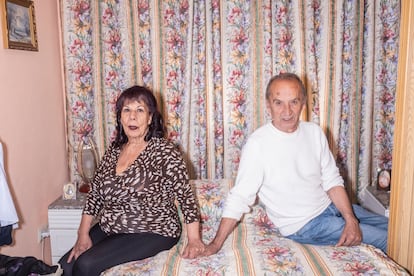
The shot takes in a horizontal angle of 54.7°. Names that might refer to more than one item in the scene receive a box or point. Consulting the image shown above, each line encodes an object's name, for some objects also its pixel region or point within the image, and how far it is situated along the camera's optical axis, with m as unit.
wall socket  2.33
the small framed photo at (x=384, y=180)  2.45
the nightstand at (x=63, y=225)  2.27
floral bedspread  1.51
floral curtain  2.53
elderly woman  1.73
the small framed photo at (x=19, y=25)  1.98
